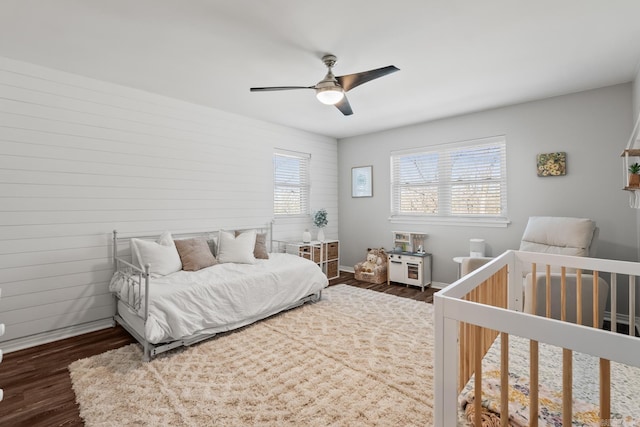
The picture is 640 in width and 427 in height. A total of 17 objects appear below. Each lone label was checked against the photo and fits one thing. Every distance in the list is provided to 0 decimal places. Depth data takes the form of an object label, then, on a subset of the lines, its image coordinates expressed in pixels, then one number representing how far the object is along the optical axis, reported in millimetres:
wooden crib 900
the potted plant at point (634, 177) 2305
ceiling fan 2506
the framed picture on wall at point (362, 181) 5566
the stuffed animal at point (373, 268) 4984
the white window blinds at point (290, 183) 5027
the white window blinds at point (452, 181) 4250
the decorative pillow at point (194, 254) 3434
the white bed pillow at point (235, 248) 3805
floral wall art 3670
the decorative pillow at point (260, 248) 4129
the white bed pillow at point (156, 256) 3178
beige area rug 1889
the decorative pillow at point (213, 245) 4008
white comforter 2604
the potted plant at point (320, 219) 5301
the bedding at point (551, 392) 1174
